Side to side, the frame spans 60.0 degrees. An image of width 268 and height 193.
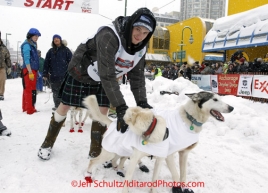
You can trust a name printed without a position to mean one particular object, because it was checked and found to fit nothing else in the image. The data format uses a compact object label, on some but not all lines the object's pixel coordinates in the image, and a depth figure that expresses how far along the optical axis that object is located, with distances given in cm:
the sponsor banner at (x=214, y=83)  1080
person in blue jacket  568
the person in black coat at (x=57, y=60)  578
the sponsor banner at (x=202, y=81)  1154
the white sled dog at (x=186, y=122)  247
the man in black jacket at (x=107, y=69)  232
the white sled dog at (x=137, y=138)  226
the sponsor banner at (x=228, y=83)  959
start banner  1191
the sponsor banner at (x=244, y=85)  883
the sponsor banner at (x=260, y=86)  811
